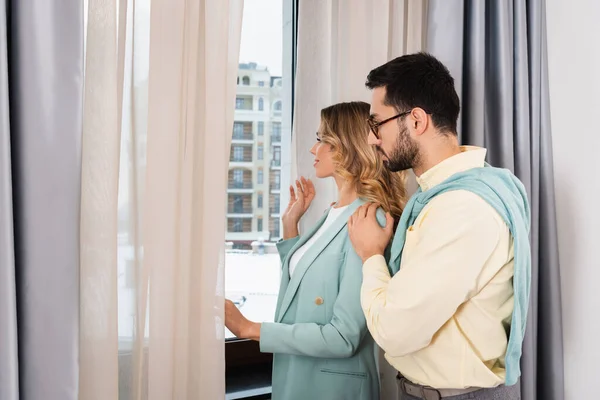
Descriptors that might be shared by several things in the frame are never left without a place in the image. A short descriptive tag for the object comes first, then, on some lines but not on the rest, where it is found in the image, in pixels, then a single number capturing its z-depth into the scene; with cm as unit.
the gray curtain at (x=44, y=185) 107
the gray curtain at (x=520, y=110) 168
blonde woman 130
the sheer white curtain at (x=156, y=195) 119
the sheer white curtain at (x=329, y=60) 160
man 105
